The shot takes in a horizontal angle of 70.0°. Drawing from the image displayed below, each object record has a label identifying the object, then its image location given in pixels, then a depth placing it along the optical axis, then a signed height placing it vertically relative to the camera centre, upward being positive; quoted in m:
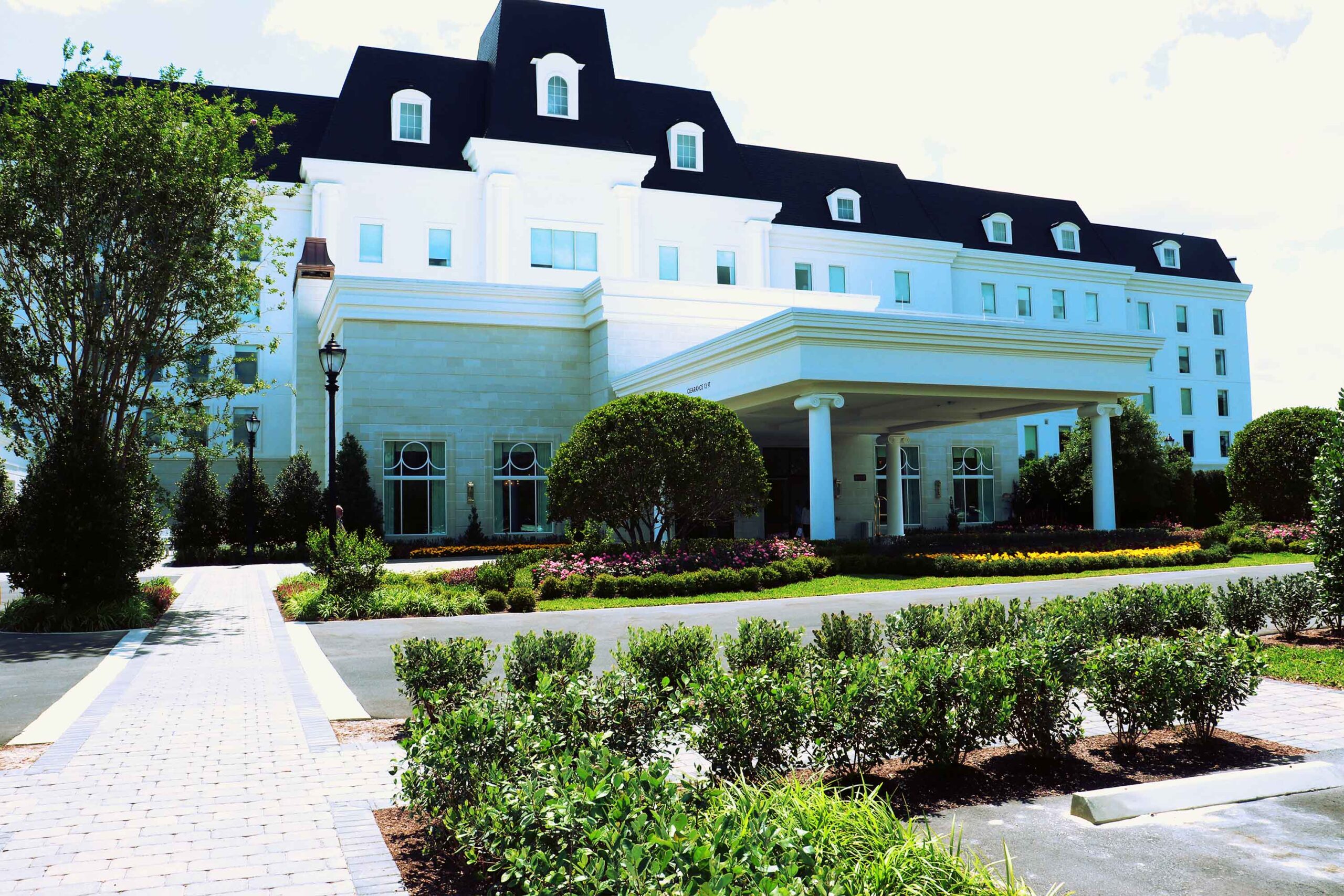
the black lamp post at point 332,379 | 18.08 +2.60
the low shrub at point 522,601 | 16.86 -1.60
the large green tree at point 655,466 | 20.83 +0.91
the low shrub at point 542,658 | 7.39 -1.17
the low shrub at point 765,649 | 7.88 -1.20
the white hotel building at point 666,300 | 26.67 +8.50
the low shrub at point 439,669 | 7.20 -1.20
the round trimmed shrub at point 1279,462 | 30.88 +1.07
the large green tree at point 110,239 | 16.56 +5.01
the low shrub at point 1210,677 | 6.62 -1.26
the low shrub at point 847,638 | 9.00 -1.27
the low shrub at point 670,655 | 7.58 -1.18
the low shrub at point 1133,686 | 6.56 -1.29
